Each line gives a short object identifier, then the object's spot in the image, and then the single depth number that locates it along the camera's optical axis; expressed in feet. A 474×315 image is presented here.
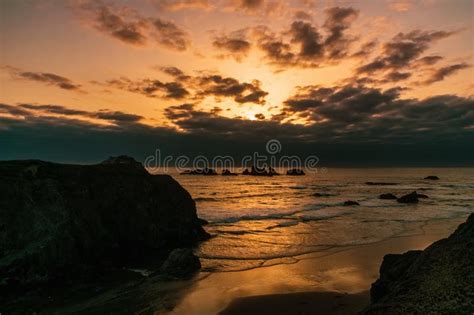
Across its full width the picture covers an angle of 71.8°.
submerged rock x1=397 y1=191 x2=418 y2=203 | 123.65
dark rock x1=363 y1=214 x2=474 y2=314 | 15.11
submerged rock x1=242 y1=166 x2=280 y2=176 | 484.54
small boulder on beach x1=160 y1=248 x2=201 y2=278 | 37.11
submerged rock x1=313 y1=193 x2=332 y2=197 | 161.36
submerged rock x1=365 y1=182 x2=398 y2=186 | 263.39
